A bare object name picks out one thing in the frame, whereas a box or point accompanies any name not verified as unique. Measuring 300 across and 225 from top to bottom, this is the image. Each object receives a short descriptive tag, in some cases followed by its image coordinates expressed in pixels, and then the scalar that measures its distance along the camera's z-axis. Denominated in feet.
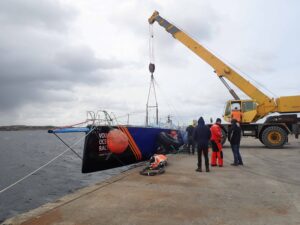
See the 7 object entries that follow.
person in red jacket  23.01
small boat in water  22.35
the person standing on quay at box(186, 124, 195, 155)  32.95
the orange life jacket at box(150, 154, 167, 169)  21.86
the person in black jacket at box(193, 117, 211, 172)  20.86
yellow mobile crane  38.07
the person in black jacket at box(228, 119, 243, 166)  23.71
